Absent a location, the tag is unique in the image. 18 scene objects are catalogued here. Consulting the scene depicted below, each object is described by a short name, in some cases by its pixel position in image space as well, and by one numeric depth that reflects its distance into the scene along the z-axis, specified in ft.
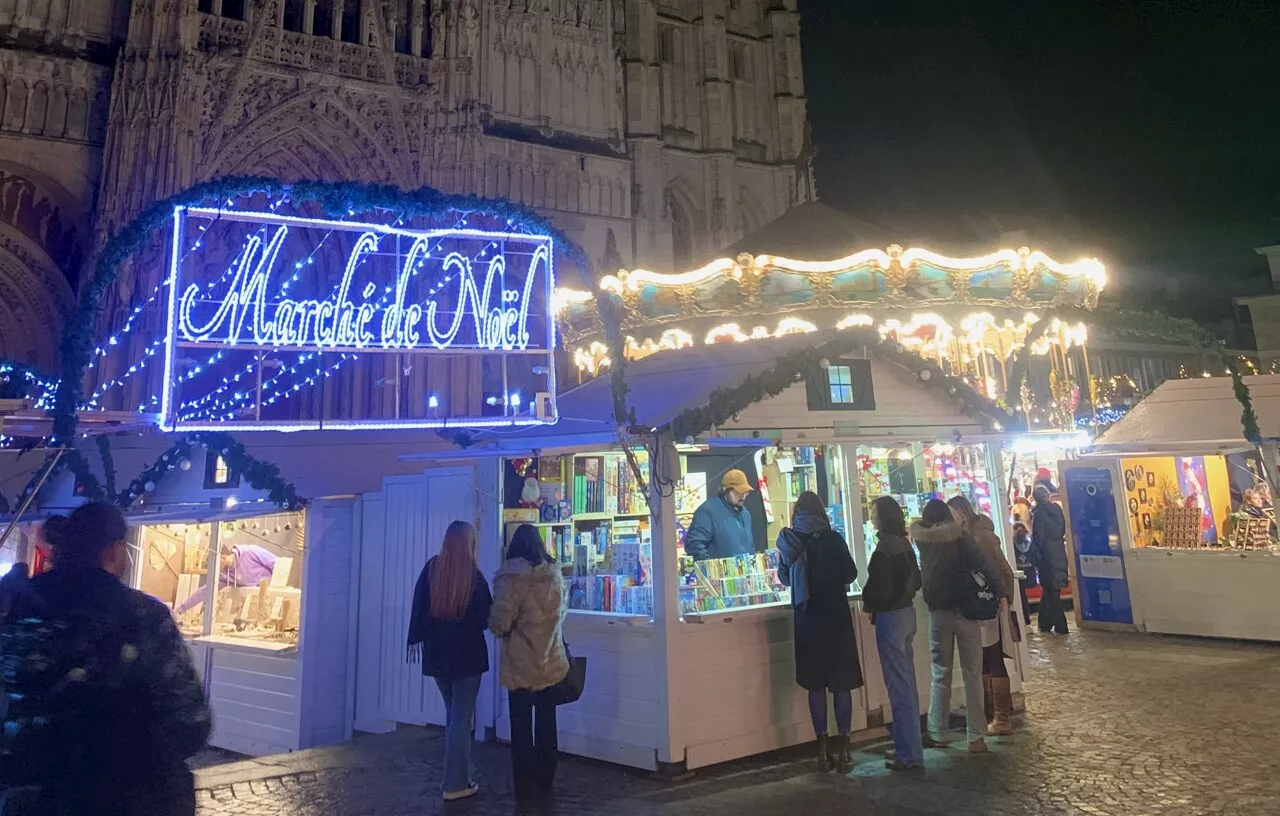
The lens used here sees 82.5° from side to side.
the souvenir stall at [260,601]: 22.86
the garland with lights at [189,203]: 17.39
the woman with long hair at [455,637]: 15.55
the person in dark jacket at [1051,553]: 31.07
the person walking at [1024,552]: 35.99
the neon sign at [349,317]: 17.62
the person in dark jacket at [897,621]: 16.61
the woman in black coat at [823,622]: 16.35
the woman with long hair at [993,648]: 18.76
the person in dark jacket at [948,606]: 17.54
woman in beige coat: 15.29
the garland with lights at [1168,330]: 24.77
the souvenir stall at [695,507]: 17.37
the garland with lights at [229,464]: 23.57
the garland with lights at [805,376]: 17.46
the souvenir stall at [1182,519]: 29.12
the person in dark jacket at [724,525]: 18.76
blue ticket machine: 31.81
